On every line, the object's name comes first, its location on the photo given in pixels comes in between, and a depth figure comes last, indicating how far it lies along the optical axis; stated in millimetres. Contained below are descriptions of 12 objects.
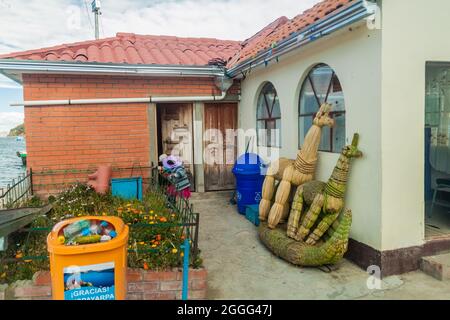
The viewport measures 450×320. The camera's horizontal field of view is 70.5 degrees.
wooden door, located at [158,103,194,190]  7973
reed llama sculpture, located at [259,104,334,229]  4676
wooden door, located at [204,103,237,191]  8070
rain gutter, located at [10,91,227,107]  6602
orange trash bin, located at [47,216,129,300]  2488
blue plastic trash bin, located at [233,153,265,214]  6410
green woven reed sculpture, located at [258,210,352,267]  3840
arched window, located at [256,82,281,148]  6646
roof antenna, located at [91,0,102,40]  13305
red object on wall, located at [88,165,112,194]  6352
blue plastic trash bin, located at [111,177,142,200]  6496
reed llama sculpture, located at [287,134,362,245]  4098
